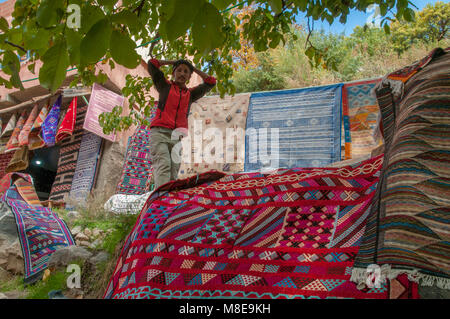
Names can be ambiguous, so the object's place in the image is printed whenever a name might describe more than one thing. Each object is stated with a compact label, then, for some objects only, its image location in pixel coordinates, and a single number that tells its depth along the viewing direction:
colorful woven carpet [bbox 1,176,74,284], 3.02
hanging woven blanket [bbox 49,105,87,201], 7.63
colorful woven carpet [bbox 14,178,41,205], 4.16
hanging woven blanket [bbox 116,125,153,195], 6.49
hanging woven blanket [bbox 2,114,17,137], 8.65
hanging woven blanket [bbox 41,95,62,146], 7.55
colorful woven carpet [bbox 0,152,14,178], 9.01
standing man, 3.52
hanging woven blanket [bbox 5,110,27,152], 8.15
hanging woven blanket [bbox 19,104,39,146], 7.91
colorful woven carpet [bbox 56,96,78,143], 7.33
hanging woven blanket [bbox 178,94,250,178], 5.96
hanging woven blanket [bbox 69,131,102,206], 7.22
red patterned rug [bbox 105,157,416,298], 1.41
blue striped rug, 5.36
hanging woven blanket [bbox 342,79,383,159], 5.04
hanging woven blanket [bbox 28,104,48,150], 7.80
